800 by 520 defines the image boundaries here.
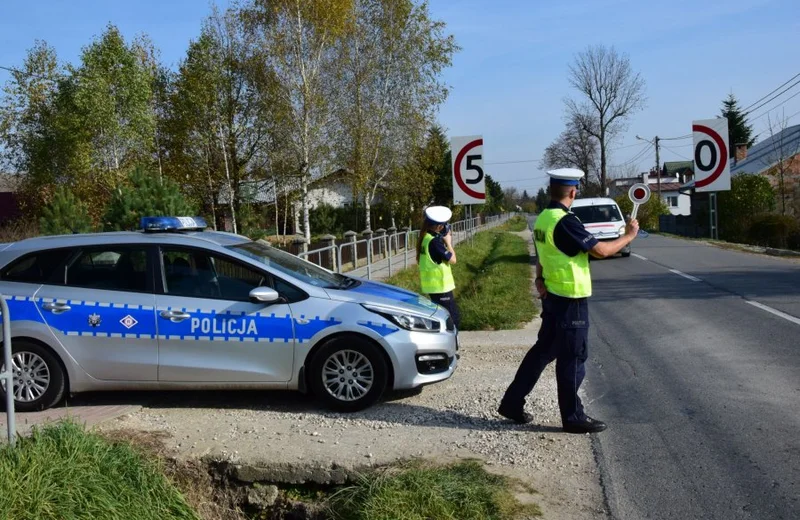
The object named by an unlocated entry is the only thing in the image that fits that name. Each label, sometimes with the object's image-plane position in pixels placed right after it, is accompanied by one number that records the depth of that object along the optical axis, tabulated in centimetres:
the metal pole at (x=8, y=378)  462
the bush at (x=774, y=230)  3234
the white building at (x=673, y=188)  8956
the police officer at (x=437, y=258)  796
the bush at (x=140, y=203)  1766
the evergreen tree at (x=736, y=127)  7938
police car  611
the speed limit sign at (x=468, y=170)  1479
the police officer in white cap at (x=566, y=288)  523
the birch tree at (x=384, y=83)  3397
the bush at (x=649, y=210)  5041
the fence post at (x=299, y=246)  1423
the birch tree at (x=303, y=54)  3030
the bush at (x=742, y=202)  3991
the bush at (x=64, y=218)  2102
